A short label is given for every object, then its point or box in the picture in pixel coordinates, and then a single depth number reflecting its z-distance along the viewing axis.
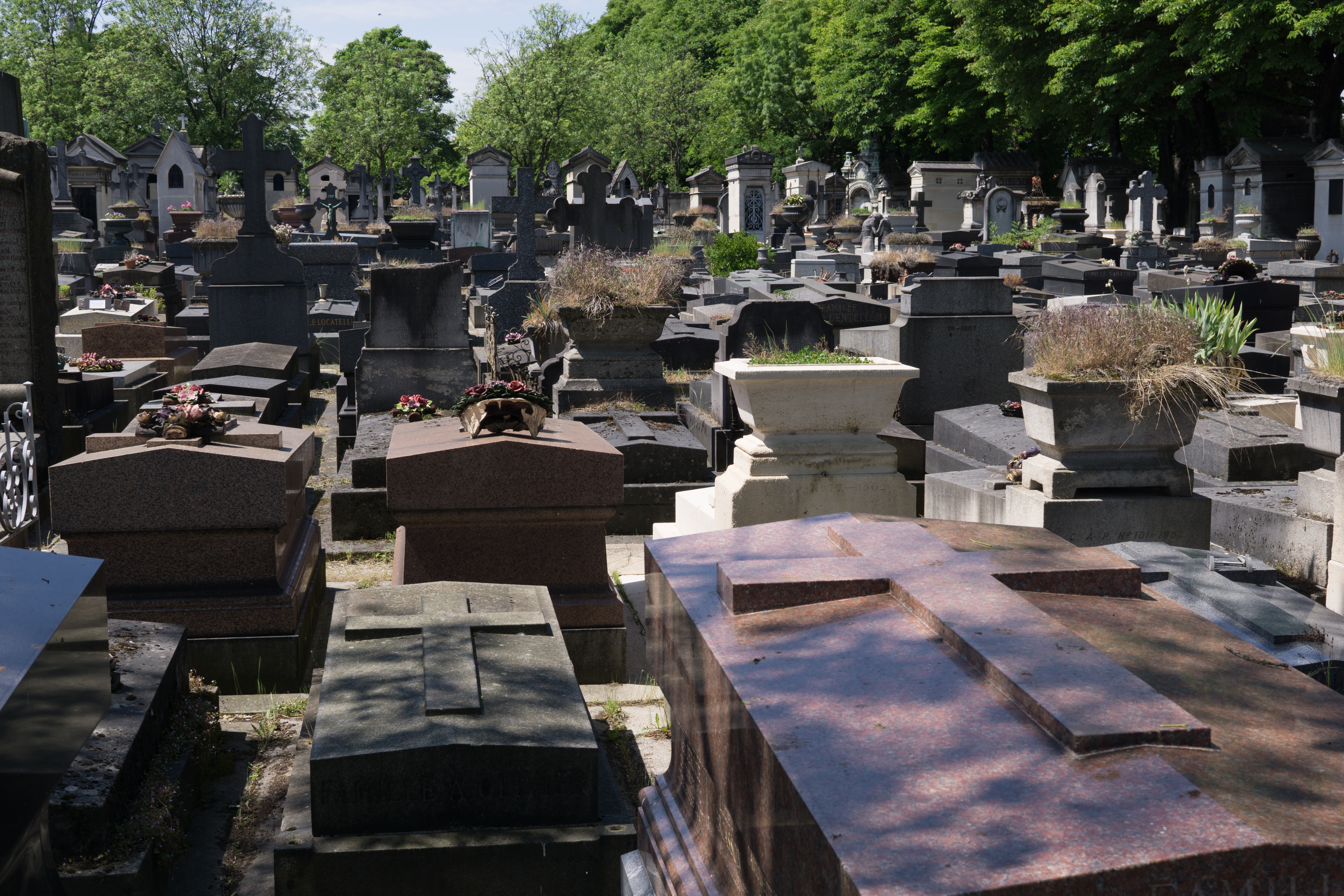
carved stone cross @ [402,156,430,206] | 39.09
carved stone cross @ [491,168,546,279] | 17.00
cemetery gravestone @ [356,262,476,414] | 9.87
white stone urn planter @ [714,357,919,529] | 6.43
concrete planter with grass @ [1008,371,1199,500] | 5.95
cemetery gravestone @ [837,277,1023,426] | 9.64
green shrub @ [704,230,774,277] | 24.28
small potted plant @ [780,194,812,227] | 42.12
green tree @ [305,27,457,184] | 59.84
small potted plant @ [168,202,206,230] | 35.06
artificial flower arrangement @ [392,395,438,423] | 8.66
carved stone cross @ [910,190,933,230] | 44.94
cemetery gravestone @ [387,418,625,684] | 5.81
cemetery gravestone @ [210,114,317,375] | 14.30
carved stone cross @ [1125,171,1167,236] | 36.06
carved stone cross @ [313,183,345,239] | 29.62
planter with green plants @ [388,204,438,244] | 26.41
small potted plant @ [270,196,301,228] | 40.03
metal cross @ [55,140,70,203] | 39.91
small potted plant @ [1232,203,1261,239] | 33.28
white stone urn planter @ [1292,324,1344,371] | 6.73
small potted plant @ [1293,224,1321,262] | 28.30
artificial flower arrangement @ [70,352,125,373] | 11.20
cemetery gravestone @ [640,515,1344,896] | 1.58
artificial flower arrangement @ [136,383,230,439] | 5.85
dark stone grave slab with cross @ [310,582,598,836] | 3.33
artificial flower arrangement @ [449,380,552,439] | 6.15
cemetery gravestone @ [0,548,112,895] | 1.99
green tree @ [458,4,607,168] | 56.66
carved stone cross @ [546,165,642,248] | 18.62
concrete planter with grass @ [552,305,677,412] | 10.52
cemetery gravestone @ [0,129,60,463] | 9.08
